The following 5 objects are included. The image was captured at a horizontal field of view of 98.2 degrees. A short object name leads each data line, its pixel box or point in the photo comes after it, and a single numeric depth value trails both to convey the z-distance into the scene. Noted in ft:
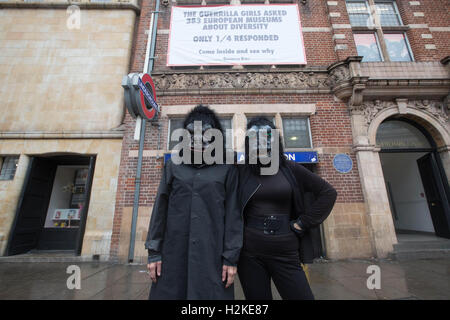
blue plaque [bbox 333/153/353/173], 19.32
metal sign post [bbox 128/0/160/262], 17.57
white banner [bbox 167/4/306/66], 22.79
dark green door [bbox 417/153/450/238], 19.91
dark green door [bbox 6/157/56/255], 19.70
